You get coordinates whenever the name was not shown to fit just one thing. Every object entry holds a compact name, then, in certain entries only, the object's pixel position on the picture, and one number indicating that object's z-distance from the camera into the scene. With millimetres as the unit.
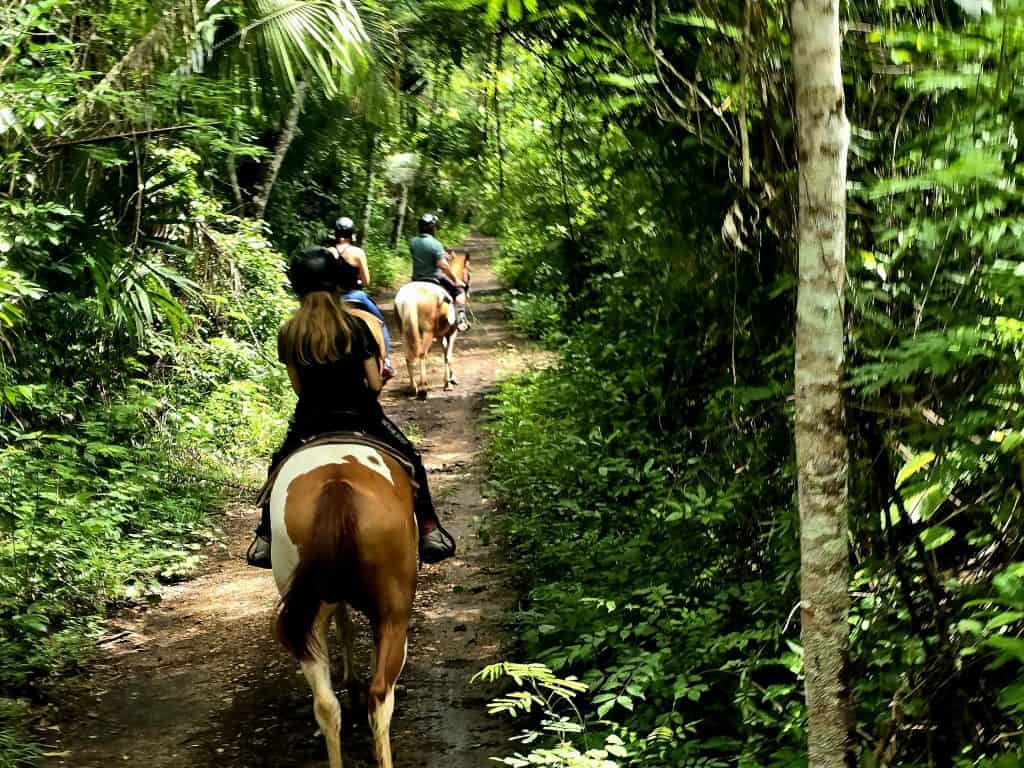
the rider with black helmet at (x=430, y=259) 13430
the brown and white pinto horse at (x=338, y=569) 4207
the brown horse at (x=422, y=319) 12945
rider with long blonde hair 4848
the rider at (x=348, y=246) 11422
